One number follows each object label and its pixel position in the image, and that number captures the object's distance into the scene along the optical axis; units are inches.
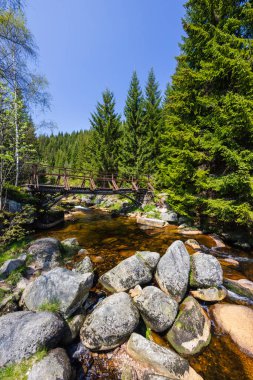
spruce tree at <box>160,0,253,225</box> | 282.0
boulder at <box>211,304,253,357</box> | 132.7
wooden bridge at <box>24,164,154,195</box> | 401.7
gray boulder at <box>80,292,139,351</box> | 124.3
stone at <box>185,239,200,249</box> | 298.5
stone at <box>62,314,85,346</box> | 127.3
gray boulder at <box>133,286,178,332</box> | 138.2
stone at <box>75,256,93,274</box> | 203.5
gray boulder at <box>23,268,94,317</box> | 140.8
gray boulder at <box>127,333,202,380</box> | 107.9
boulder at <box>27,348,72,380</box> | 94.9
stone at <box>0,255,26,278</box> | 189.2
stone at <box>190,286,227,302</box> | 166.4
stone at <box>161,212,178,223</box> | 453.6
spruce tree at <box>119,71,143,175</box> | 734.5
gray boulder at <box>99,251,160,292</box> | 173.0
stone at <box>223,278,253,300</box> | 181.2
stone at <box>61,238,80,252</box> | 279.0
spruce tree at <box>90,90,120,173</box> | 819.4
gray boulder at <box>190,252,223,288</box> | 173.8
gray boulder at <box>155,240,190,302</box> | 163.3
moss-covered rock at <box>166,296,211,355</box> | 127.0
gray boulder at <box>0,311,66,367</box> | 102.8
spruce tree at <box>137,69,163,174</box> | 716.7
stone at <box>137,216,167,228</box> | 441.1
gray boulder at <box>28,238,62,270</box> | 214.8
